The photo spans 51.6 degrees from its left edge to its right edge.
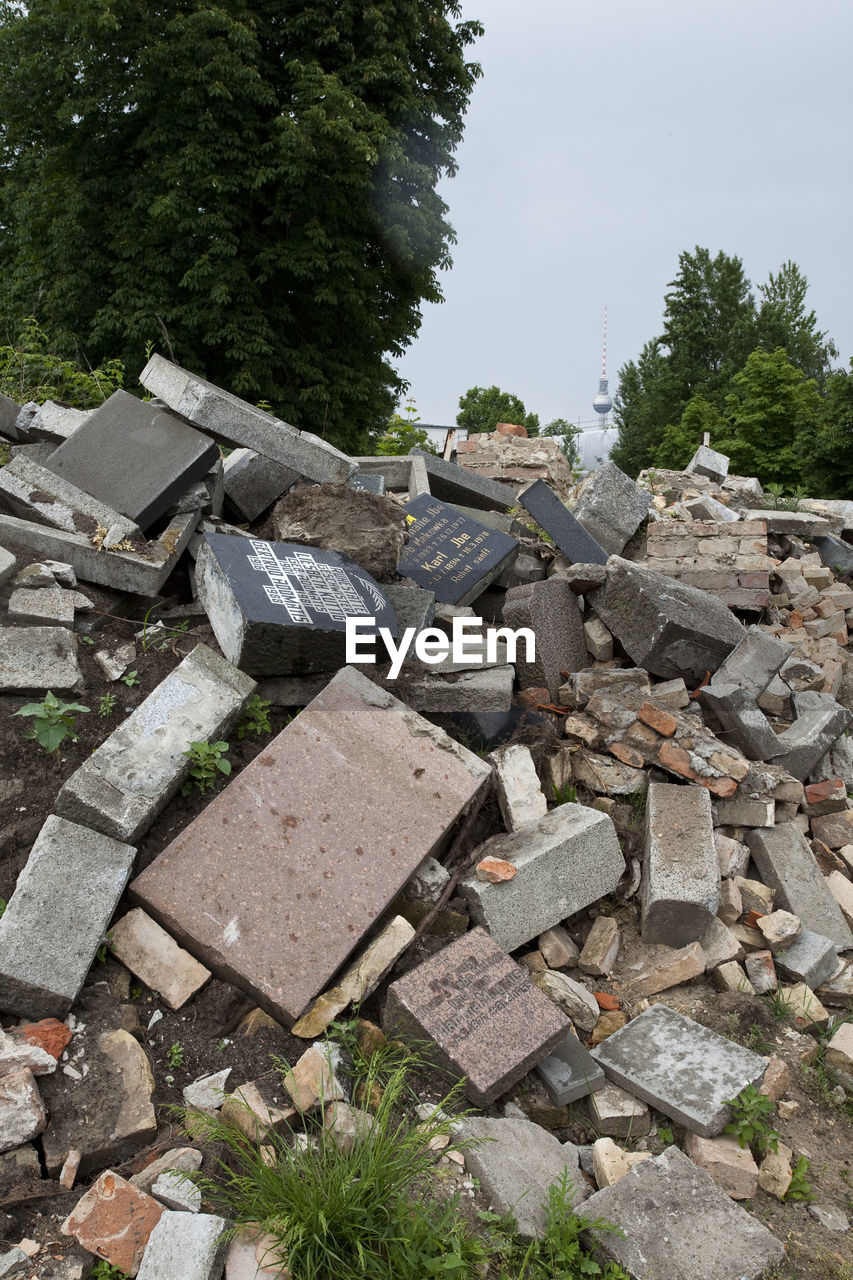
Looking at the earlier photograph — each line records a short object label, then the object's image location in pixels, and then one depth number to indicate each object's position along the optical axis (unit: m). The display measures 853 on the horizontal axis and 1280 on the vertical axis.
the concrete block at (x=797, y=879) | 4.36
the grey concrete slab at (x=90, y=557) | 4.69
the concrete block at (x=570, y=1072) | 3.22
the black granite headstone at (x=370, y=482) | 7.08
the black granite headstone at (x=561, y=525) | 6.77
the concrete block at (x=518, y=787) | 4.14
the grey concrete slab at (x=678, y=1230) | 2.57
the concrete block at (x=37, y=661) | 3.85
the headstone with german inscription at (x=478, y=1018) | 3.06
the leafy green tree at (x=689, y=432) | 30.64
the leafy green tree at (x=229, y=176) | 13.52
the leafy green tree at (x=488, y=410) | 45.16
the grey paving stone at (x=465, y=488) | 8.38
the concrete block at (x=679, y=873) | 3.90
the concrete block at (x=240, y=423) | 5.73
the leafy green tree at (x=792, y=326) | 34.62
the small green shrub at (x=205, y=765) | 3.68
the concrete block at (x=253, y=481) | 5.90
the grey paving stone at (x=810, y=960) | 4.01
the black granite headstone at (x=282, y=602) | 4.02
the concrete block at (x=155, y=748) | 3.42
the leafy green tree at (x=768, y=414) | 27.16
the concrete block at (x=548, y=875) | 3.70
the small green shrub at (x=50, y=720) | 3.40
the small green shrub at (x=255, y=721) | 4.07
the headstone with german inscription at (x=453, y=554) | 5.82
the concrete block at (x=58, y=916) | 2.94
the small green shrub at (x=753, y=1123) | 3.07
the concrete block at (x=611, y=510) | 7.66
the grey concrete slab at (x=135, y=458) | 5.11
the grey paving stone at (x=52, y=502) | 4.90
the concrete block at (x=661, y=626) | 5.29
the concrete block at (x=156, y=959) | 3.20
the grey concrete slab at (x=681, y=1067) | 3.10
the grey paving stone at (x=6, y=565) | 4.28
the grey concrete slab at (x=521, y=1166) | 2.69
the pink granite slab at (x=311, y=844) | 3.27
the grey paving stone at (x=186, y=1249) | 2.29
